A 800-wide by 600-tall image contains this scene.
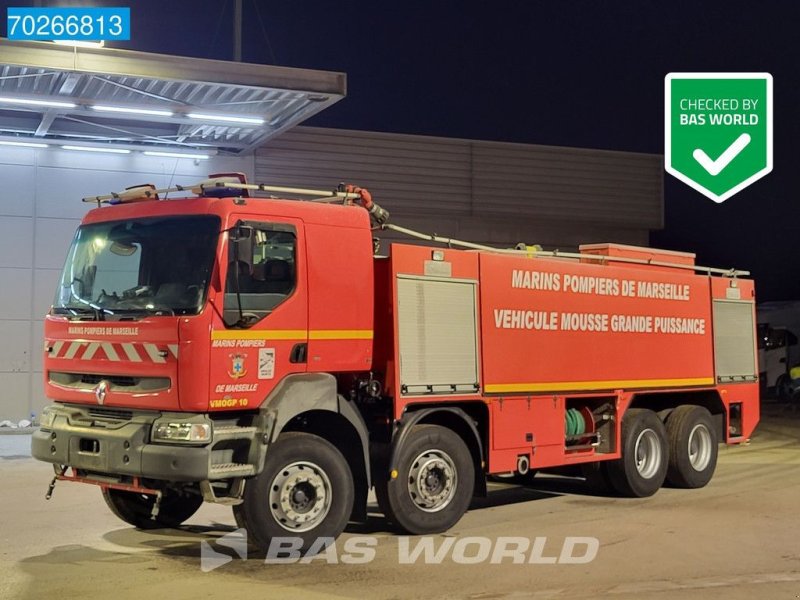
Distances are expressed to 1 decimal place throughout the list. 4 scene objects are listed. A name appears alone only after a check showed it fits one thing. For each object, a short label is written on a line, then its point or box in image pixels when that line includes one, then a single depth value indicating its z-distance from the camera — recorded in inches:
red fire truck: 342.0
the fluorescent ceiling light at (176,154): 845.5
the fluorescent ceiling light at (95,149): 822.5
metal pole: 768.9
